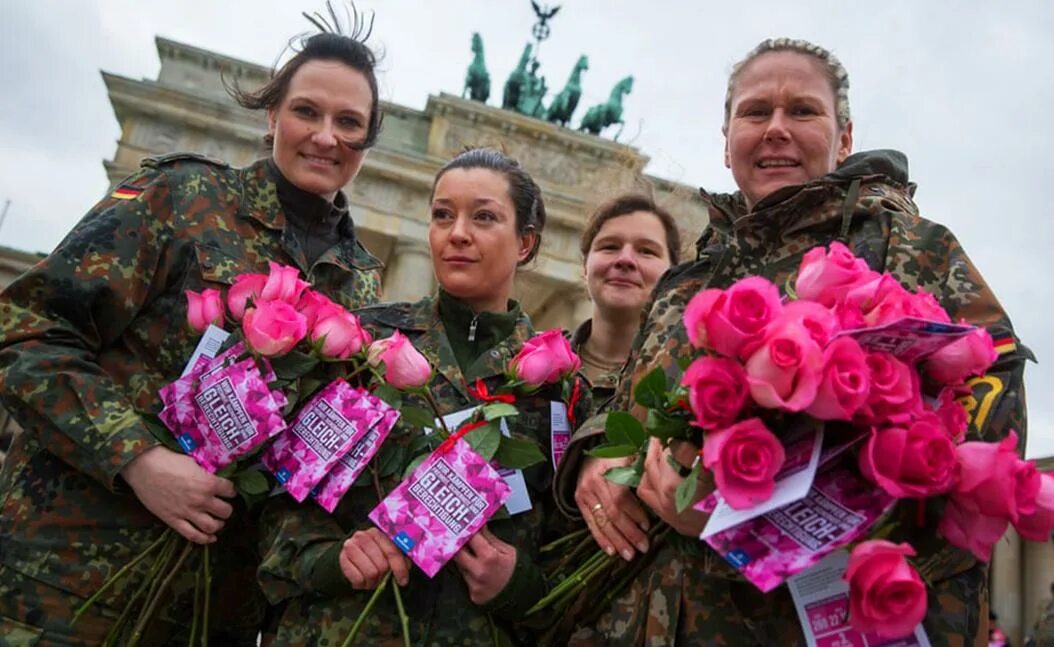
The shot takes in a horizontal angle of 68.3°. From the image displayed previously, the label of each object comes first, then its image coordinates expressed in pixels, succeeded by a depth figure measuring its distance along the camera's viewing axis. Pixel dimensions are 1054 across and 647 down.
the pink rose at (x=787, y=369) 1.19
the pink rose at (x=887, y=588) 1.15
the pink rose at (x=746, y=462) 1.23
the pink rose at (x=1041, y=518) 1.24
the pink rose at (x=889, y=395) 1.22
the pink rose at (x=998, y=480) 1.21
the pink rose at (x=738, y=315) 1.29
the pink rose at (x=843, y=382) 1.18
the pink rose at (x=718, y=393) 1.29
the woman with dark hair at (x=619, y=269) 3.47
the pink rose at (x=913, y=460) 1.19
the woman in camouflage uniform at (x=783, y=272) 1.47
